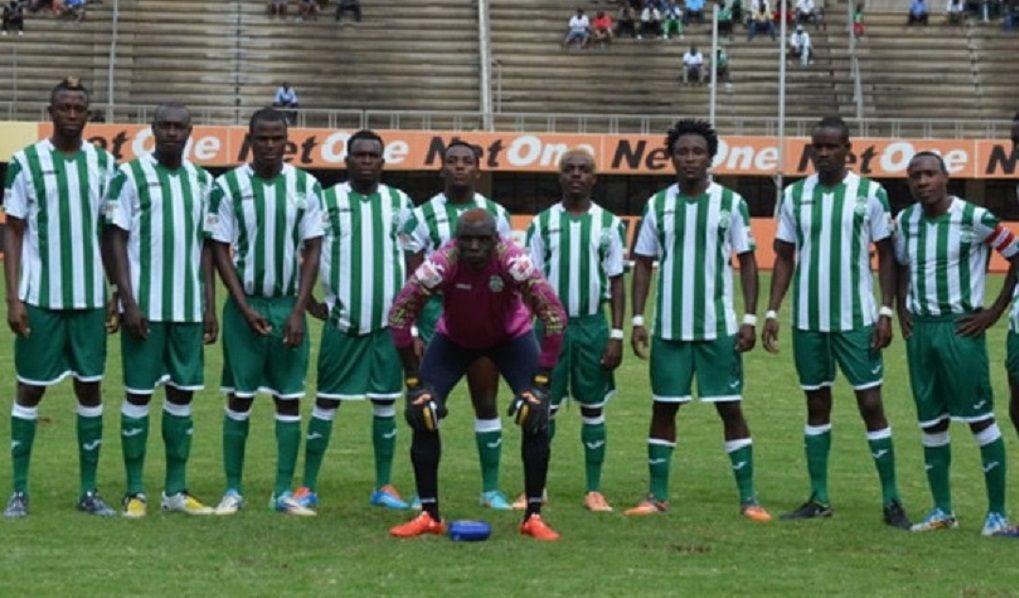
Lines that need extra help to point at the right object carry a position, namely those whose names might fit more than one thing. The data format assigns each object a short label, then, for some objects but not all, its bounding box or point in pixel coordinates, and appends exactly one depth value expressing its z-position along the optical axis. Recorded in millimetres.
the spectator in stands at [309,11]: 55531
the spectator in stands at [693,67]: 55000
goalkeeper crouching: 12133
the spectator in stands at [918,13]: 57938
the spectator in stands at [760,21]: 56750
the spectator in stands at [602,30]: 55688
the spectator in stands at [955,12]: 58031
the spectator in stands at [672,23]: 56781
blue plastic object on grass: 12156
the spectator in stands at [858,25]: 57284
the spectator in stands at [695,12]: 57188
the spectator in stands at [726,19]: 56406
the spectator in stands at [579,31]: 55375
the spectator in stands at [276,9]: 55062
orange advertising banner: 48219
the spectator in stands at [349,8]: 55250
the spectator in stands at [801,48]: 56031
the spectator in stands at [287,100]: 50947
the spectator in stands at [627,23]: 56531
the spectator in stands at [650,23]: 56625
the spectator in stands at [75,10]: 54500
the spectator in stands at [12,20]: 53281
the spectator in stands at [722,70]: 55312
